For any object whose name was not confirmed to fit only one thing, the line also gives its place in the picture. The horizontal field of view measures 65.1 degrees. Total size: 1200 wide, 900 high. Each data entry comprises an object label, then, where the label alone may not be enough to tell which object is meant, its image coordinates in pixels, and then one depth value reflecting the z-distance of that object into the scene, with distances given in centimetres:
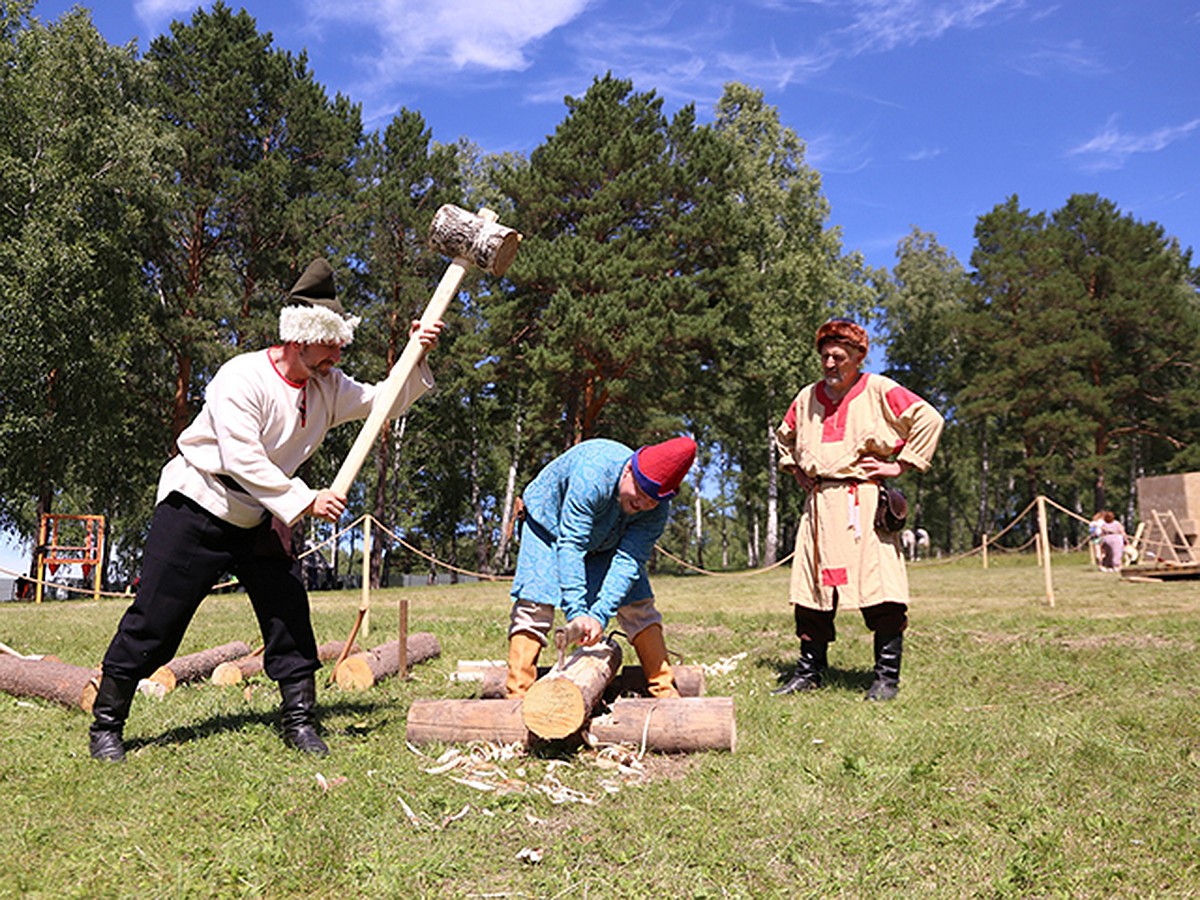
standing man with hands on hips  556
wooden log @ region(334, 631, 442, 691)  615
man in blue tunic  445
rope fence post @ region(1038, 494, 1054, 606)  1063
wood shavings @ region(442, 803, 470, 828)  336
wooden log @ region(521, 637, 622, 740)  404
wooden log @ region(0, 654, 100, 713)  534
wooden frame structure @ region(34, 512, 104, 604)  1666
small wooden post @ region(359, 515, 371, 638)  761
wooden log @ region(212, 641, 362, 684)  623
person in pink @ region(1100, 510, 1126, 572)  2002
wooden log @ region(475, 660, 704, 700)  521
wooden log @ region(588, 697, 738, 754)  430
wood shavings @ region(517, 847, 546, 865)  306
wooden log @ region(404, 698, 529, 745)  429
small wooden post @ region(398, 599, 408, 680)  597
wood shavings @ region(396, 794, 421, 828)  334
